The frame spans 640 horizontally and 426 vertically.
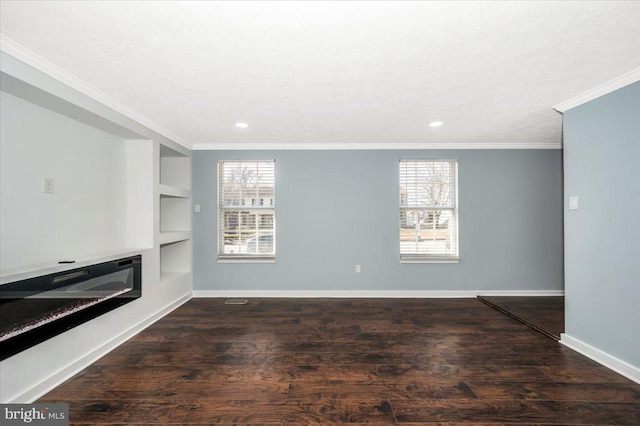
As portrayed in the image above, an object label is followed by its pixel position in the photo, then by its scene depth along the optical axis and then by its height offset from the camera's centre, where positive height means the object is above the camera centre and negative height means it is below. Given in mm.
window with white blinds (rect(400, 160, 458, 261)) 4559 +78
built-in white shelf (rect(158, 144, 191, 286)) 4449 -11
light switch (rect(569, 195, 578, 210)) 2750 +104
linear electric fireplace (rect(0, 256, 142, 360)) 1846 -701
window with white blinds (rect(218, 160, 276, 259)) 4562 +118
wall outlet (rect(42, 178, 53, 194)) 2422 +248
